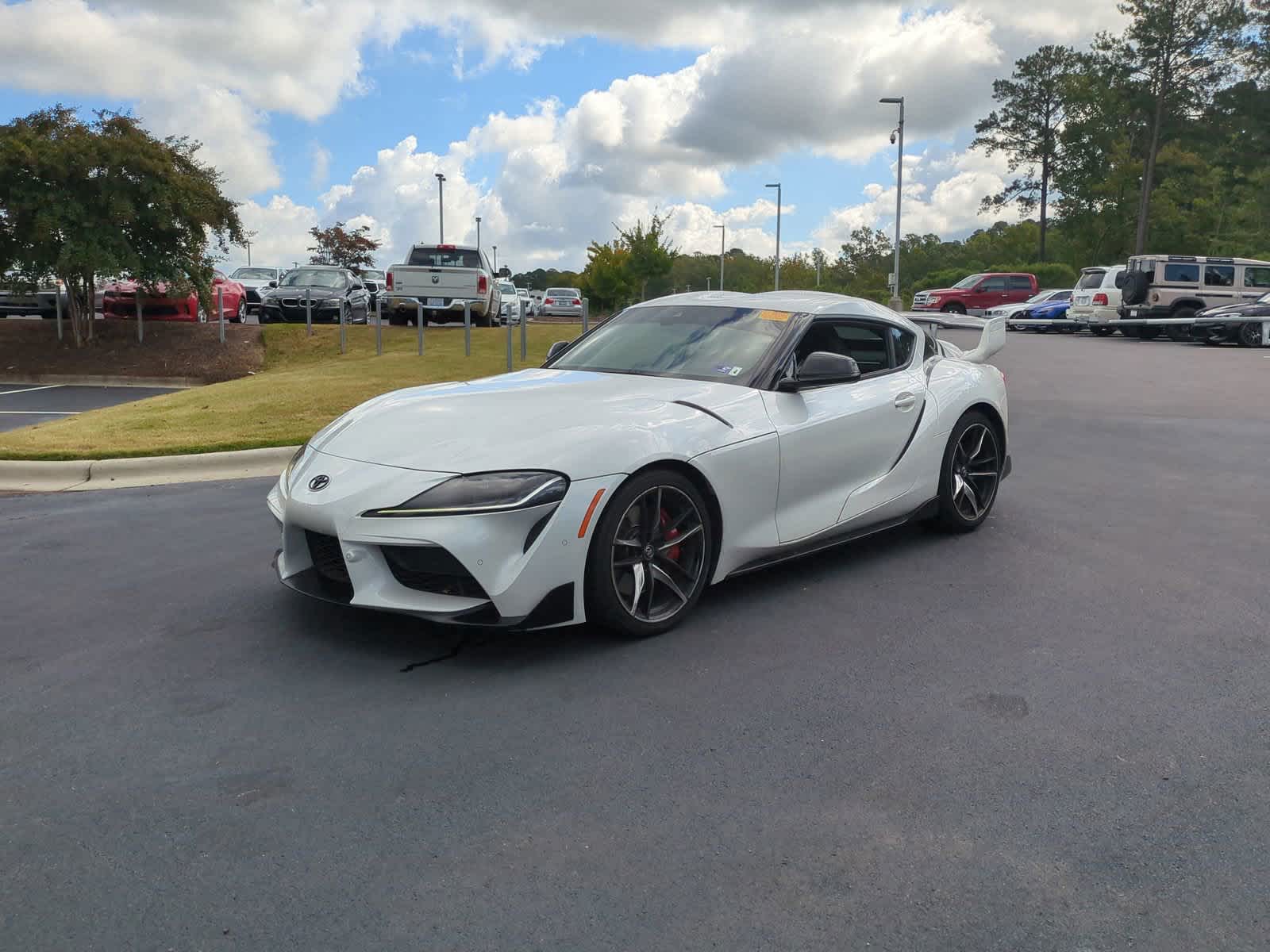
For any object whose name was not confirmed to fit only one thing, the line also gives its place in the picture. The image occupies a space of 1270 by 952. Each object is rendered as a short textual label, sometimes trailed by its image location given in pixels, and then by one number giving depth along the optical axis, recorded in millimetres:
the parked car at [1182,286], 28859
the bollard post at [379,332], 19109
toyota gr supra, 4043
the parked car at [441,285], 21703
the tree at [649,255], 44875
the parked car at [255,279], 31688
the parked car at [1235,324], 25062
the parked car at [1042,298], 34688
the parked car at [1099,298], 29438
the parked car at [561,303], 42656
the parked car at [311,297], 24812
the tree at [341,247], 58062
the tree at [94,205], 19906
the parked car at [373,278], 34625
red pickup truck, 38031
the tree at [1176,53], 51281
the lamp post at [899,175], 39438
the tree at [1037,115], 64438
